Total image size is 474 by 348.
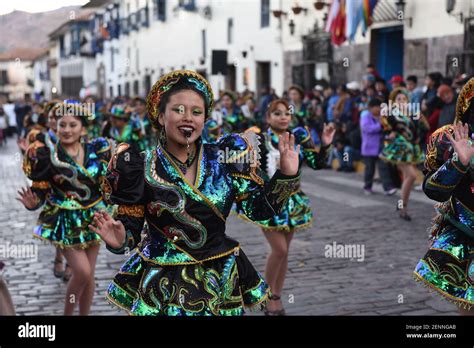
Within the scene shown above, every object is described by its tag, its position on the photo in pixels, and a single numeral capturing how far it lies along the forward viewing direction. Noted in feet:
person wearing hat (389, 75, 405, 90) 45.76
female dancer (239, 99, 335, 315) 20.43
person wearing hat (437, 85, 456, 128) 39.06
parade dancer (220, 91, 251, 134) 48.84
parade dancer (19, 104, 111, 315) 19.70
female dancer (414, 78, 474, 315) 13.28
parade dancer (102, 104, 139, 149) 42.45
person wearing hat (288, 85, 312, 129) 24.91
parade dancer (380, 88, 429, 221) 35.76
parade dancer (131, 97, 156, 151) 42.89
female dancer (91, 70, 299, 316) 11.98
